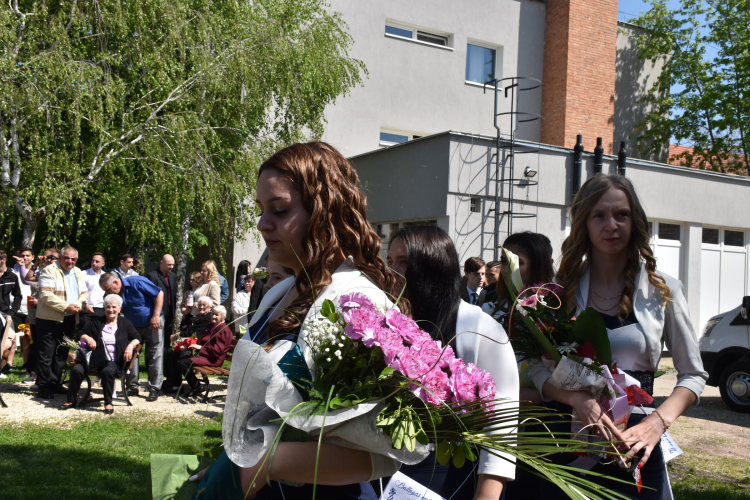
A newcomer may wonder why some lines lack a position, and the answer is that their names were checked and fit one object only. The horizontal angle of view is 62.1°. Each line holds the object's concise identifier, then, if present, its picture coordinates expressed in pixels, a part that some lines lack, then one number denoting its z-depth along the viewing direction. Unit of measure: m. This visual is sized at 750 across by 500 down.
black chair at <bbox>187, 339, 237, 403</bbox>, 9.10
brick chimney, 19.33
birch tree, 11.05
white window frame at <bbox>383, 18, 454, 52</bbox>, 18.53
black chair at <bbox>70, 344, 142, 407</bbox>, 8.39
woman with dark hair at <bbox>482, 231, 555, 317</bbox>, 3.39
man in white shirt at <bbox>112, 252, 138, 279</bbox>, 10.64
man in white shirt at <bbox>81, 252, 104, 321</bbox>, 9.12
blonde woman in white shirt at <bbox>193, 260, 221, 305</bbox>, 10.64
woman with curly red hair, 1.47
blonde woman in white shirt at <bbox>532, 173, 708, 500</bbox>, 2.41
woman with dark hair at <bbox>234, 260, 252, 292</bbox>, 11.58
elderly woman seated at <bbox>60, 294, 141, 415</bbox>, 8.26
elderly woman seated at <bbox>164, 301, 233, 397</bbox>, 9.25
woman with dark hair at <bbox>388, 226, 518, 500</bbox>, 2.15
